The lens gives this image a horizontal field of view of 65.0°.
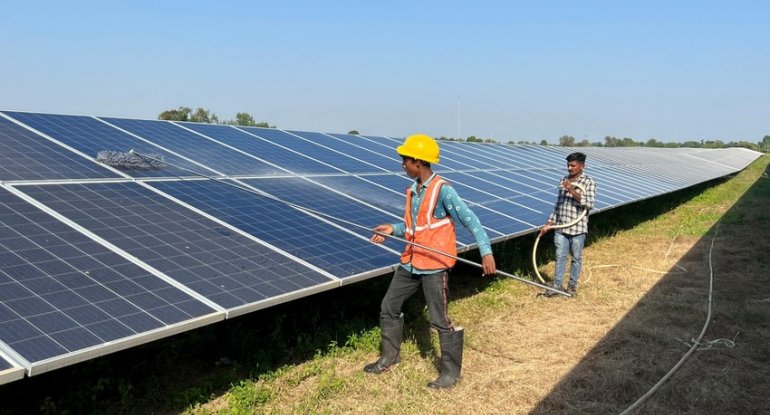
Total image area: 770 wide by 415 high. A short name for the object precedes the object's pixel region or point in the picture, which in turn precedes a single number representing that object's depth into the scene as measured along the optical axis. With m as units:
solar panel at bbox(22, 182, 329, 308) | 4.60
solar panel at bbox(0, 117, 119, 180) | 5.68
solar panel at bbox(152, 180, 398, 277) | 5.54
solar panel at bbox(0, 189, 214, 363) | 3.48
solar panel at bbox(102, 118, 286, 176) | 7.90
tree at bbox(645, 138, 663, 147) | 95.16
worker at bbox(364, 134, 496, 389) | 5.02
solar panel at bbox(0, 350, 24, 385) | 3.03
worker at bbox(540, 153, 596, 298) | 8.07
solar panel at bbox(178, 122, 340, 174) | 9.01
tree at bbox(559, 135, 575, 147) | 83.50
